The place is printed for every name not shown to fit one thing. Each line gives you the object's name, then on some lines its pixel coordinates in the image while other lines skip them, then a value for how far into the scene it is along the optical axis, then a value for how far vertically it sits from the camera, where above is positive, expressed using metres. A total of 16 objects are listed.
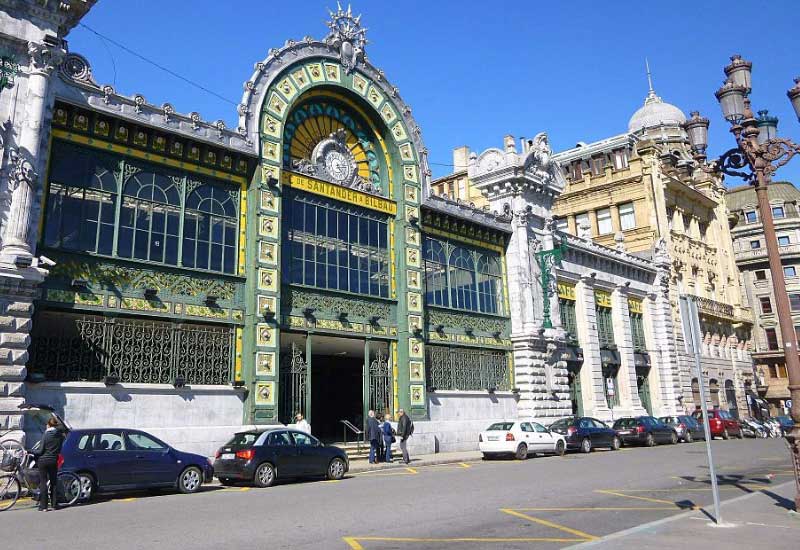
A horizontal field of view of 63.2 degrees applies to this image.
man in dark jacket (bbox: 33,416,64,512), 11.81 -0.49
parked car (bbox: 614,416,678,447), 29.94 -0.74
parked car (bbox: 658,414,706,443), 32.81 -0.67
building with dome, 47.12 +14.40
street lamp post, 11.26 +4.81
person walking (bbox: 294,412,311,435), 20.52 +0.09
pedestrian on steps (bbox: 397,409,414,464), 22.14 -0.16
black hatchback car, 15.33 -0.72
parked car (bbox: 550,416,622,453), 26.09 -0.65
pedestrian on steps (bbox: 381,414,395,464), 21.70 -0.43
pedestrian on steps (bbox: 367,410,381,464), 21.30 -0.38
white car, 23.44 -0.71
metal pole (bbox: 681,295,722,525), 9.26 +1.21
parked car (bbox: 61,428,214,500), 12.98 -0.61
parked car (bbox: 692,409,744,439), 35.97 -0.68
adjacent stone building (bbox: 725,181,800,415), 61.59 +13.79
